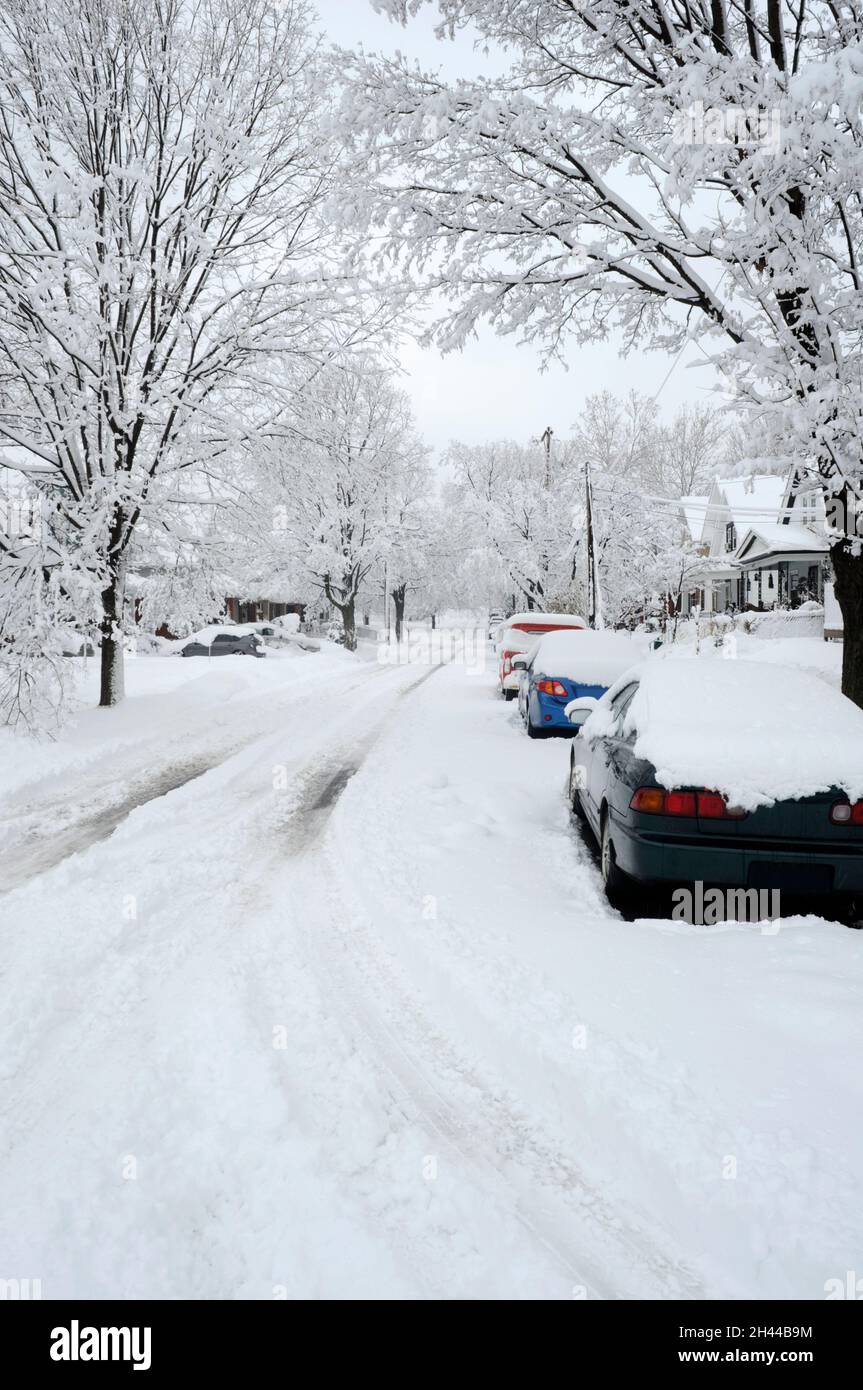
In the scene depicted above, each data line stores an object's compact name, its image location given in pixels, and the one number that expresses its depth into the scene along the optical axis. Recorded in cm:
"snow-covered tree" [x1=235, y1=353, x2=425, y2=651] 1348
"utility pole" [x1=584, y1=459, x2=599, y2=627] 2749
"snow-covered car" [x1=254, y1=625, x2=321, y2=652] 3403
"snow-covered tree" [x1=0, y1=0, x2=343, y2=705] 1049
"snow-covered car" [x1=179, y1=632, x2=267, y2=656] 2953
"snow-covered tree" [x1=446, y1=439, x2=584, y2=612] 3747
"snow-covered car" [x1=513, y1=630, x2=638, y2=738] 1002
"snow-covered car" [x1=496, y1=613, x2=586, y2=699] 1523
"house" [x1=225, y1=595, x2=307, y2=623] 4753
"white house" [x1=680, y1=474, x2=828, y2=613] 3136
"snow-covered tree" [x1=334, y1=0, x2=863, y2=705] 560
